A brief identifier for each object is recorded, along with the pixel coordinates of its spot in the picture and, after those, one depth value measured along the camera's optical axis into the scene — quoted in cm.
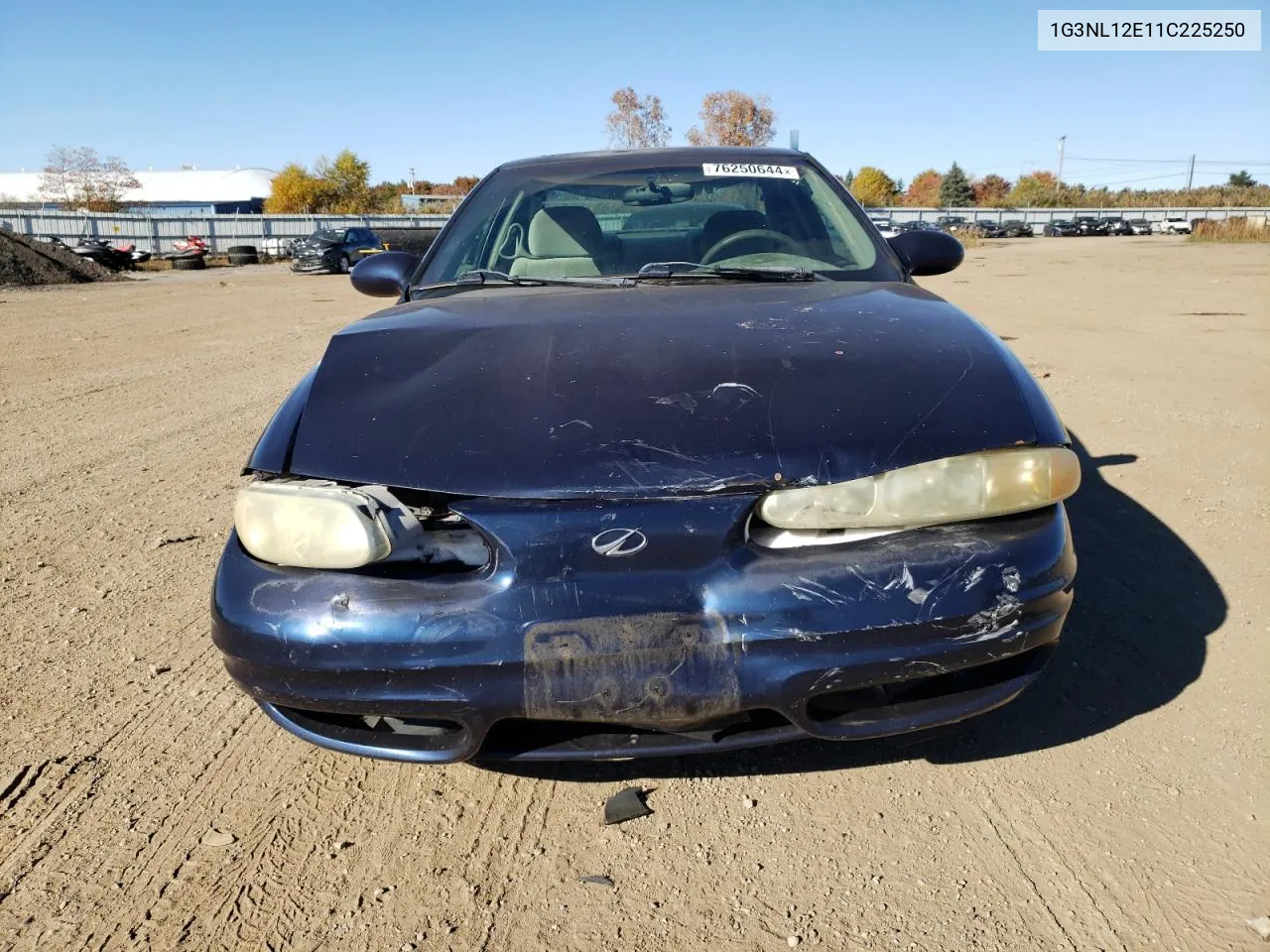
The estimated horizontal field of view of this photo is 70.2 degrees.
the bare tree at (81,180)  7062
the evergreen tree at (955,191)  8162
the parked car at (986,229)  5076
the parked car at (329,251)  2502
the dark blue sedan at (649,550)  160
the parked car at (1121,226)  5366
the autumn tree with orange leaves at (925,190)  9088
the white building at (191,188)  7556
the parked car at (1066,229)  5325
